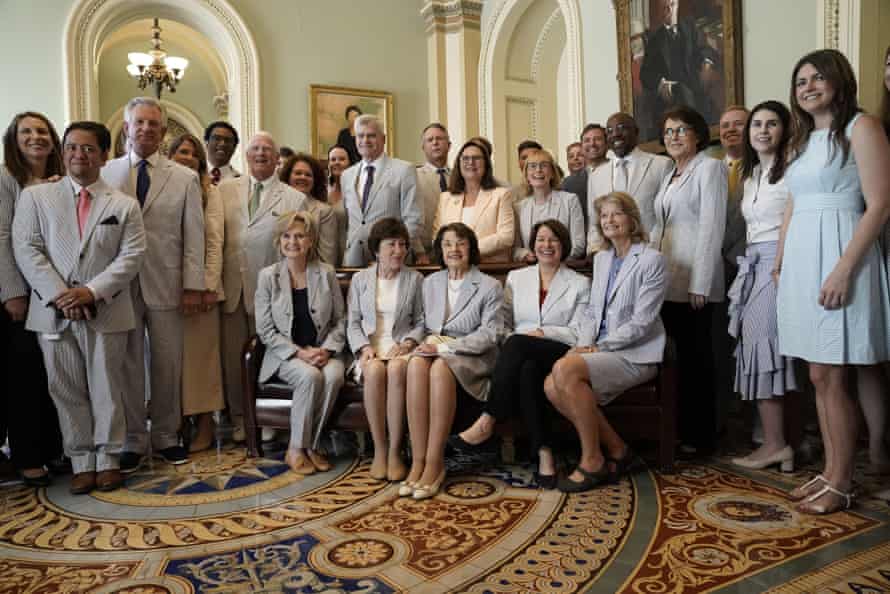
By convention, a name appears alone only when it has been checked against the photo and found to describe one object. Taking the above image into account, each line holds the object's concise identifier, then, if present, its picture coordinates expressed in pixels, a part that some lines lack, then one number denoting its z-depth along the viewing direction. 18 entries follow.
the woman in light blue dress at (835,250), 2.55
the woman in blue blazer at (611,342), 3.08
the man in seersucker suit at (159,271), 3.50
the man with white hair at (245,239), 3.99
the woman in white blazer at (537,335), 3.16
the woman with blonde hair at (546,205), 4.04
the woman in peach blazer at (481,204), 4.10
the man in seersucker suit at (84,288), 3.13
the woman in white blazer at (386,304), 3.54
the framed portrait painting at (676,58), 5.23
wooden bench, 3.21
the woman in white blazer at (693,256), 3.35
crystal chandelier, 9.93
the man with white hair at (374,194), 4.27
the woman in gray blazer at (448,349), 3.14
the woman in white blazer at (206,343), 3.80
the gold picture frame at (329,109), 8.52
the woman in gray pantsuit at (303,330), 3.46
